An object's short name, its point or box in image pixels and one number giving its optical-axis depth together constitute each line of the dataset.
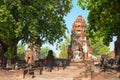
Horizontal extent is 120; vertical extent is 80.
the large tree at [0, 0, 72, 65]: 11.48
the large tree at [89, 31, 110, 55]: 34.64
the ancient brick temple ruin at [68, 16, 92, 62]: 18.45
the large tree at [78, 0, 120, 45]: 7.55
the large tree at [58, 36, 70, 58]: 37.58
